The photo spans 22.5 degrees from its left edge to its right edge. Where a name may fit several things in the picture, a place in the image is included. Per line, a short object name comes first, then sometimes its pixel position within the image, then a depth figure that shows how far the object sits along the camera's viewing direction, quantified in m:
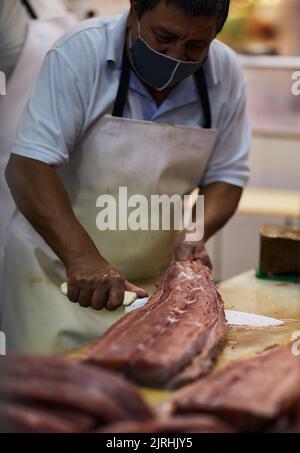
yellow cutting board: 1.43
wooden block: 2.77
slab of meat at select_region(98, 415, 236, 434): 1.10
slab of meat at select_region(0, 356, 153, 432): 1.08
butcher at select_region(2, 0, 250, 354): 1.91
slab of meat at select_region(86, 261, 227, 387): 1.25
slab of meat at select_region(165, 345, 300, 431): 1.14
